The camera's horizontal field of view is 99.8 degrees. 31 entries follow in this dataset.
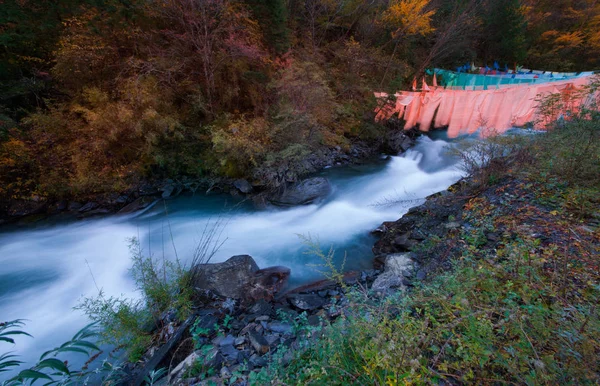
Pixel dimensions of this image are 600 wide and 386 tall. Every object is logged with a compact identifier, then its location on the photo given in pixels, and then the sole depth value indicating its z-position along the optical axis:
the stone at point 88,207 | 6.89
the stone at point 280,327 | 3.17
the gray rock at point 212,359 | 2.49
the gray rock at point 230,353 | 2.73
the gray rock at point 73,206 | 6.87
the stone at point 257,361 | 2.58
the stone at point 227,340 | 3.02
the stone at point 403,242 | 4.64
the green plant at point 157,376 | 2.66
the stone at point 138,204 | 7.00
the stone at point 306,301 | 3.83
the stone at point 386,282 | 3.54
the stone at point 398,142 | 10.98
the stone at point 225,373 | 2.39
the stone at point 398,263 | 3.89
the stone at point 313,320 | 3.32
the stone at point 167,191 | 7.64
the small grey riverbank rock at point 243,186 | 7.76
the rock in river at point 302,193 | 7.47
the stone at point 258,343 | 2.84
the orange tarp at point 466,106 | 7.90
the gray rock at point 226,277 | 4.09
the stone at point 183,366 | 2.56
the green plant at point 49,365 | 1.10
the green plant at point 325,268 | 4.81
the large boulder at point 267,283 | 4.15
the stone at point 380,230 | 5.84
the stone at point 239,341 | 3.01
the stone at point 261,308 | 3.70
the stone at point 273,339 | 2.92
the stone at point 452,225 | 4.24
